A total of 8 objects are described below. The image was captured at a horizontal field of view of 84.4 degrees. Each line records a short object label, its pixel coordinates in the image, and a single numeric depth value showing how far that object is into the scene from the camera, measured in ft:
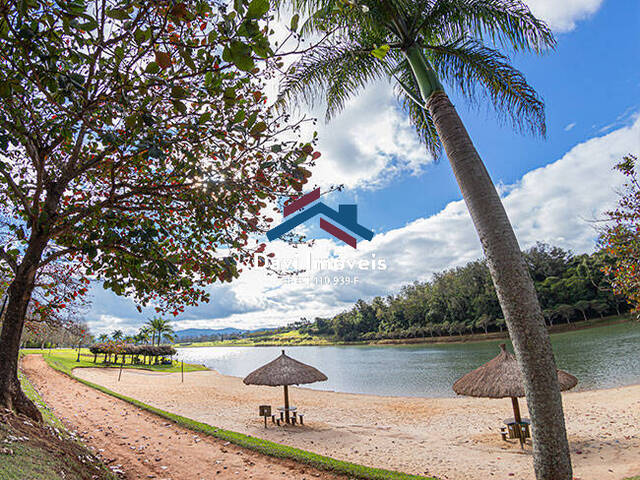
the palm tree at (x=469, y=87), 11.14
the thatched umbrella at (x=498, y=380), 31.09
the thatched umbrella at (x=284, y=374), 41.39
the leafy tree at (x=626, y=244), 30.50
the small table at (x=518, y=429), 28.99
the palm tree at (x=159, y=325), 162.07
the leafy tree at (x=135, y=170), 7.23
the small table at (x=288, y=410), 39.32
